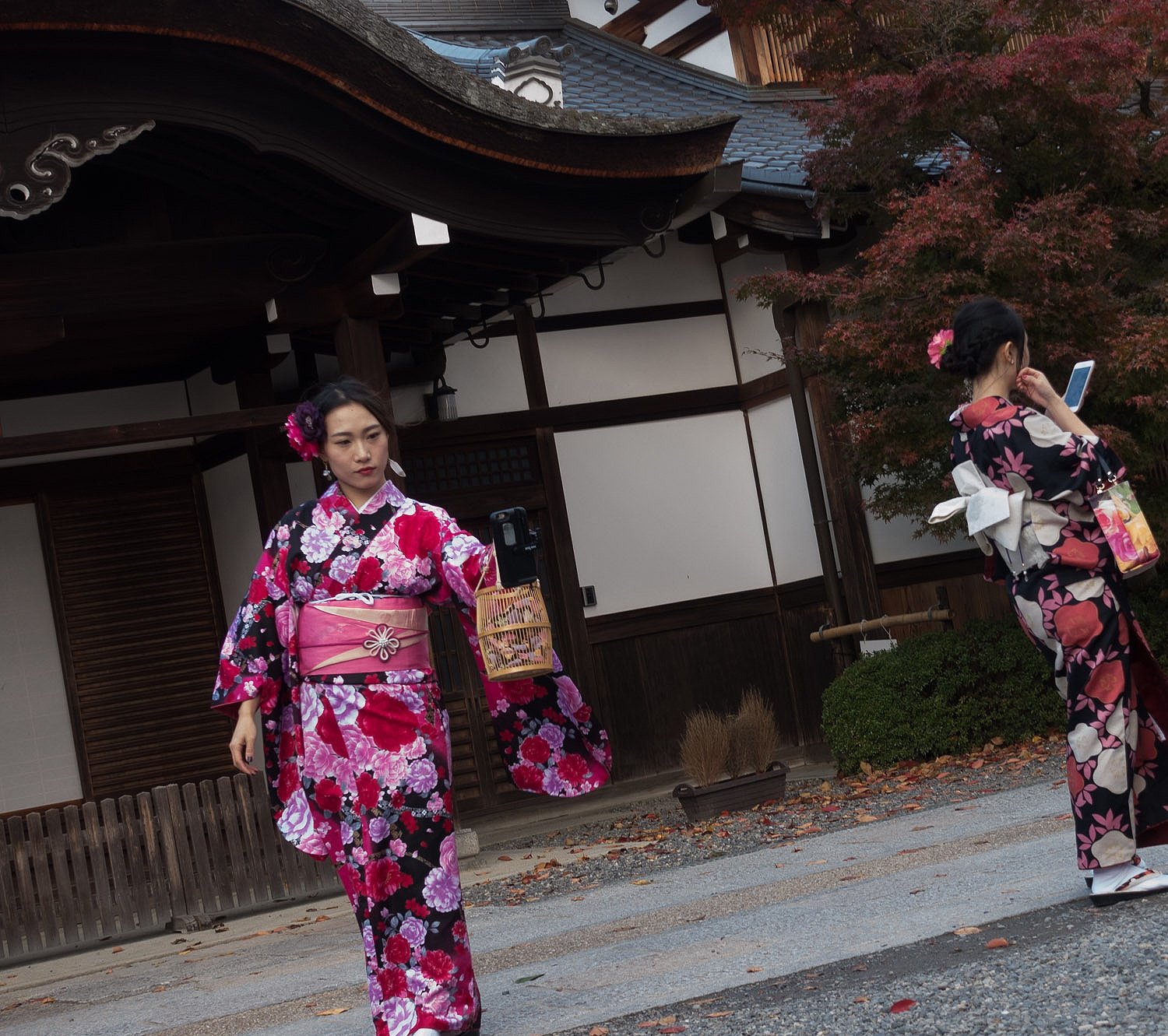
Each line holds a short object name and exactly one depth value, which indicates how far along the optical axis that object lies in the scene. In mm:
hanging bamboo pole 9602
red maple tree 8062
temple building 6945
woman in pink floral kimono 3961
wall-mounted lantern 9758
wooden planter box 7984
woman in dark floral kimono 4141
